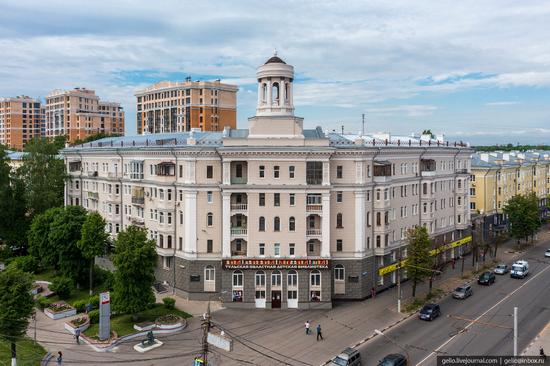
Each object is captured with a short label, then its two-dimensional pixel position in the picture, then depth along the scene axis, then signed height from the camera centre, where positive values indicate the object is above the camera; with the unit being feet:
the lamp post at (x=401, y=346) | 122.01 -52.86
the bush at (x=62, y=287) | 177.17 -48.25
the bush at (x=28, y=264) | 208.63 -46.32
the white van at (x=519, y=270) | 206.22 -49.56
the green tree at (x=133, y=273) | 147.84 -36.13
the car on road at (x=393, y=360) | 113.60 -49.66
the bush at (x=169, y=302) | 158.30 -48.33
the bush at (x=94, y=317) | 151.43 -51.09
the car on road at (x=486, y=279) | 195.52 -50.61
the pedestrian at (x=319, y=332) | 136.49 -50.99
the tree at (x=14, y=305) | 118.93 -37.70
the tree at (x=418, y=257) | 168.45 -35.58
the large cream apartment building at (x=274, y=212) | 164.66 -18.96
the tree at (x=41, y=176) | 247.91 -7.96
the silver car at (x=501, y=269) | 213.66 -50.93
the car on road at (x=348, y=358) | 115.03 -49.76
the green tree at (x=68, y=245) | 187.21 -34.10
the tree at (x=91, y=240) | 178.19 -30.39
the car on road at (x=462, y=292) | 175.94 -50.66
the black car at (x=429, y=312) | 153.28 -50.77
